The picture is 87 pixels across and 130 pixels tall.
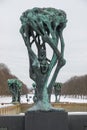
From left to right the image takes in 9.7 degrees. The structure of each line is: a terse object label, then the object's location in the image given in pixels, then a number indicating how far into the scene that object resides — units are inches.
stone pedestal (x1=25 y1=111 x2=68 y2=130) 502.9
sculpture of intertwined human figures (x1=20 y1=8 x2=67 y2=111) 525.3
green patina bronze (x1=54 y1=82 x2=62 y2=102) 2172.4
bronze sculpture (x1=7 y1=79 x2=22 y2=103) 1910.7
